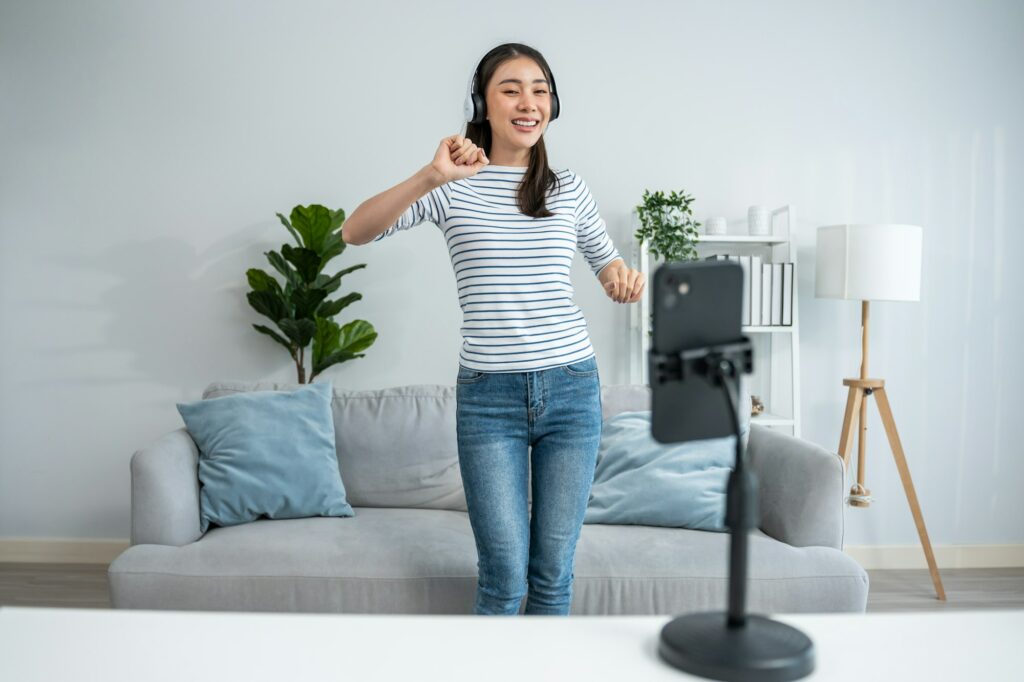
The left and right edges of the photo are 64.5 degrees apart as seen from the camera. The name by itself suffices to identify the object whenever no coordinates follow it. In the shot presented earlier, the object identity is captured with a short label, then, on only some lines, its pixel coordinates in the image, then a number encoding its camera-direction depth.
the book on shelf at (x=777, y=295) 3.35
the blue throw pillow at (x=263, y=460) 2.44
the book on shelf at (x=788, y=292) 3.34
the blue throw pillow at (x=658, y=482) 2.42
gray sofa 2.12
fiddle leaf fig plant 3.22
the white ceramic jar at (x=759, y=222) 3.42
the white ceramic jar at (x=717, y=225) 3.41
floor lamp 3.12
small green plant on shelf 3.20
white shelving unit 3.39
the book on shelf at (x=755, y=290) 3.33
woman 1.61
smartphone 0.75
